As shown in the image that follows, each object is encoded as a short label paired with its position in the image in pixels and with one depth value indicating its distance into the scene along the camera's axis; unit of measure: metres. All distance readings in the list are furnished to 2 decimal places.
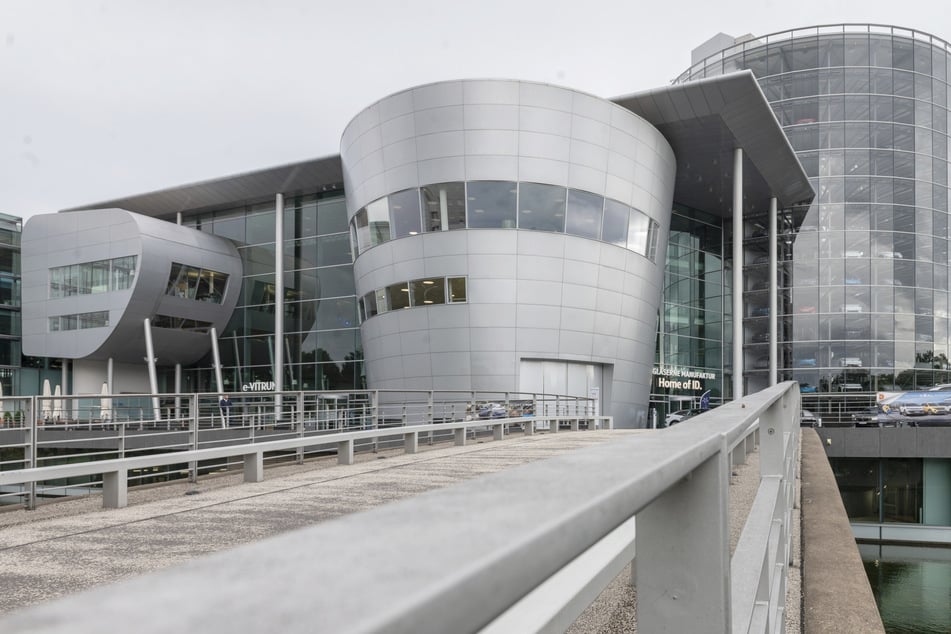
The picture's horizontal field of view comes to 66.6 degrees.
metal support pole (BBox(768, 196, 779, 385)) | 40.78
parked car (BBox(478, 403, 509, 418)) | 24.12
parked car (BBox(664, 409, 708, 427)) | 35.81
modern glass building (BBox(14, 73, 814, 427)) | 27.00
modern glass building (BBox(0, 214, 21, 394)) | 46.56
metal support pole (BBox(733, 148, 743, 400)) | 33.94
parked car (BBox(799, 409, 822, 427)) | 31.56
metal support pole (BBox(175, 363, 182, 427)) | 43.69
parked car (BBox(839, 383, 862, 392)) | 39.94
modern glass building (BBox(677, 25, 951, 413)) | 40.44
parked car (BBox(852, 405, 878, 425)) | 31.26
